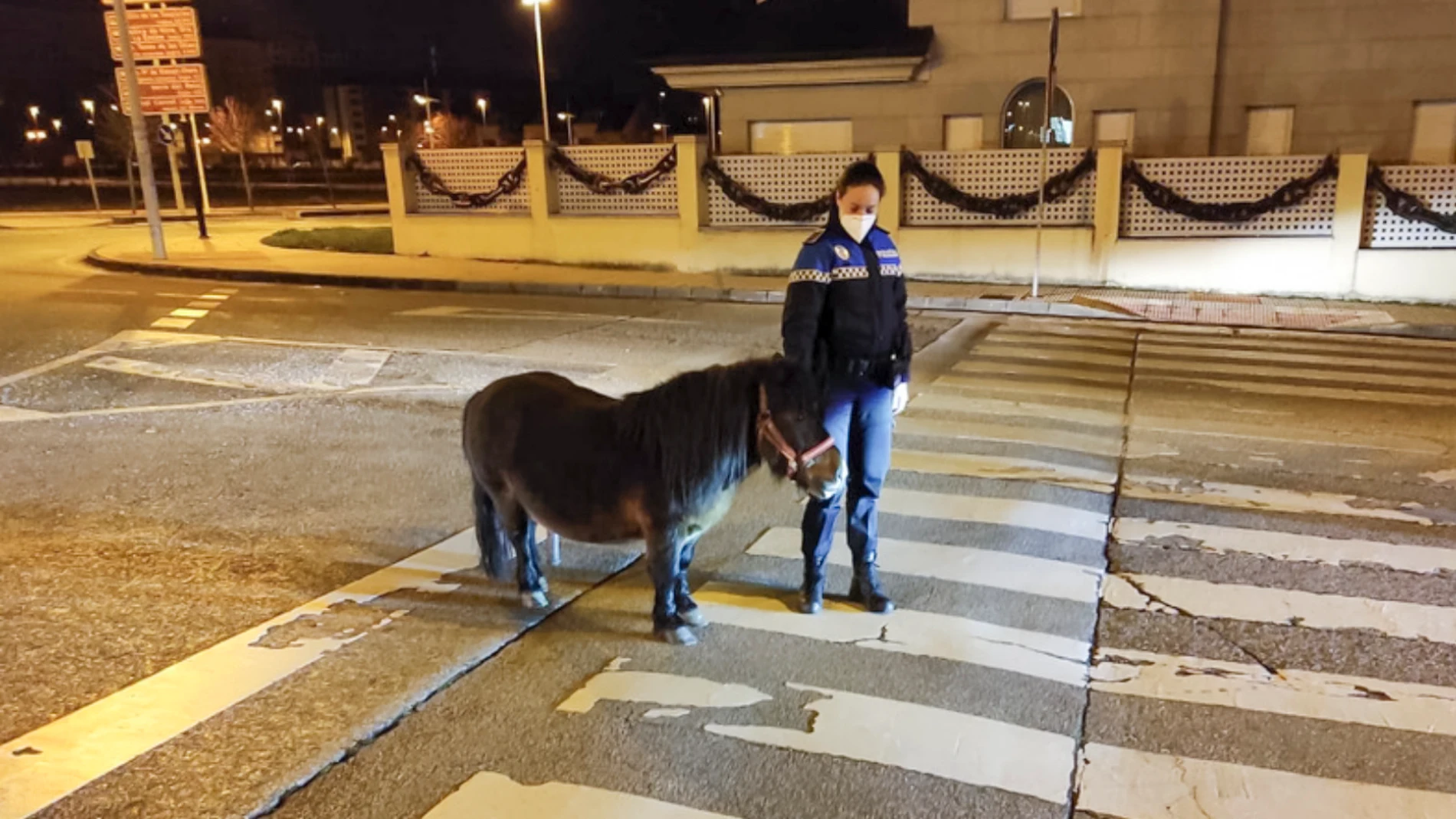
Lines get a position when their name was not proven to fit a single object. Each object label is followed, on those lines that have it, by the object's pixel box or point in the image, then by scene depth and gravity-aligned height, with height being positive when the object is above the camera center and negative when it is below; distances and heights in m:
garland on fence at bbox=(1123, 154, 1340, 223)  15.82 -0.77
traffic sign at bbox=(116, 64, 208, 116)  21.39 +1.79
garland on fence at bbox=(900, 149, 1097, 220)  16.98 -0.59
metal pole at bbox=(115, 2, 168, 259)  19.38 +0.71
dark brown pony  4.13 -1.22
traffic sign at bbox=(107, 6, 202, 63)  21.19 +2.90
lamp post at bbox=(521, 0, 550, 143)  22.94 +2.45
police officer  4.54 -0.72
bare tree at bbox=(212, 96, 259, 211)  50.44 +2.38
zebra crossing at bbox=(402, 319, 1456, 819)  3.59 -2.19
